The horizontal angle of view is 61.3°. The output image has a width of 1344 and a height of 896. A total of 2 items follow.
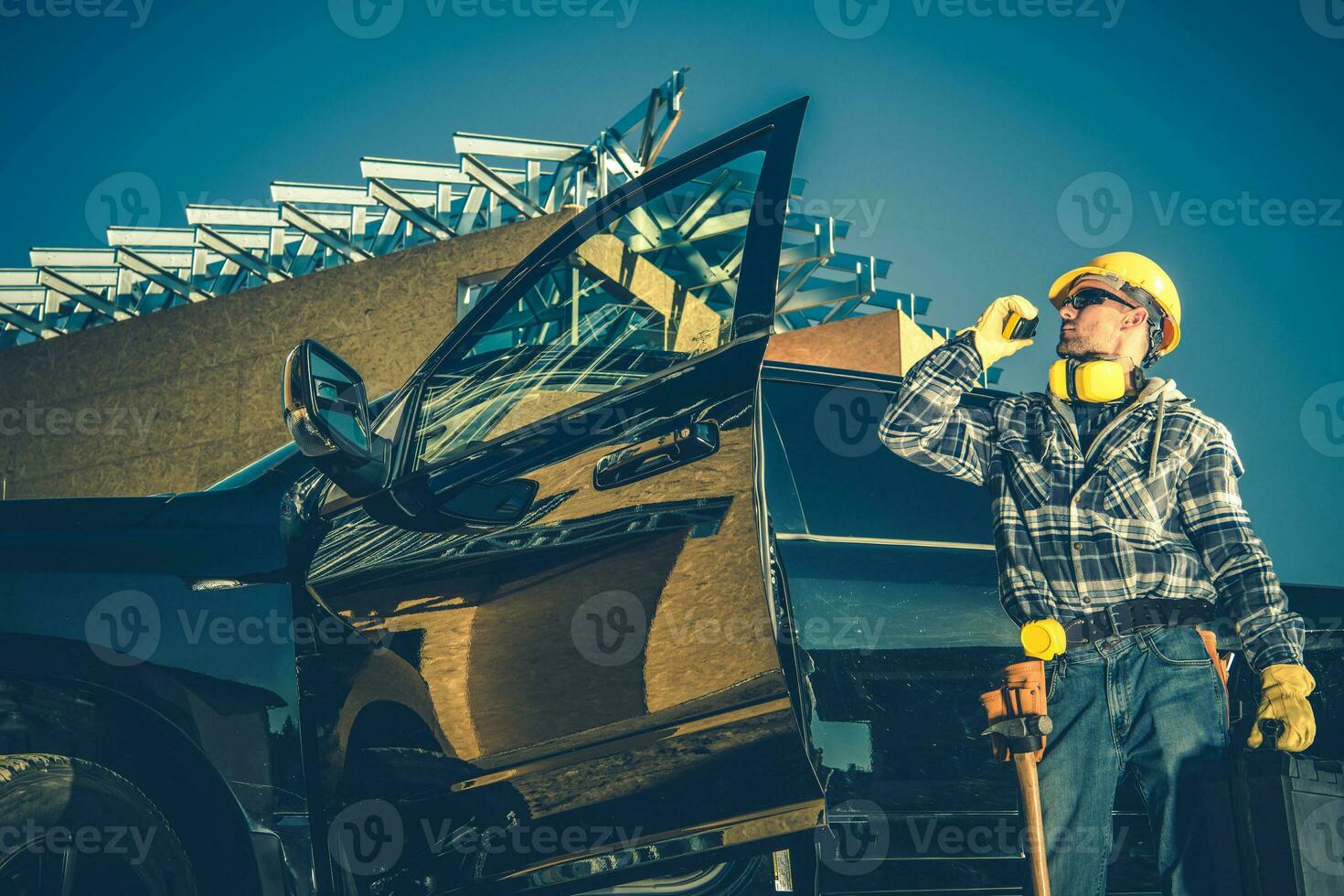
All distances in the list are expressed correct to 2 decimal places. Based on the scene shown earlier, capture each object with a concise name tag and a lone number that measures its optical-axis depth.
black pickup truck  2.29
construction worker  2.39
